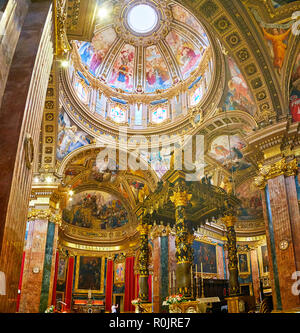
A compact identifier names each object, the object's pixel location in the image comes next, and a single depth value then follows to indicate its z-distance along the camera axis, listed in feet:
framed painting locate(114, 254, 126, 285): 67.05
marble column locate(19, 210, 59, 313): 40.16
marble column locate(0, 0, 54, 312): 11.81
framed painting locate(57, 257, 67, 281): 63.20
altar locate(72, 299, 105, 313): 63.21
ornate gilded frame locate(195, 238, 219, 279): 57.06
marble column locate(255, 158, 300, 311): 28.19
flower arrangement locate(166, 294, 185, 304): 23.99
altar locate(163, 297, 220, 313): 24.23
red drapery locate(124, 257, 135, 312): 63.21
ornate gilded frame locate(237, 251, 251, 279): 63.64
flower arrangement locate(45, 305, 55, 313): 36.55
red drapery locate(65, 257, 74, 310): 62.90
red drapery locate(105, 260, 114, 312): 65.46
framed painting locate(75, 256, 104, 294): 66.28
